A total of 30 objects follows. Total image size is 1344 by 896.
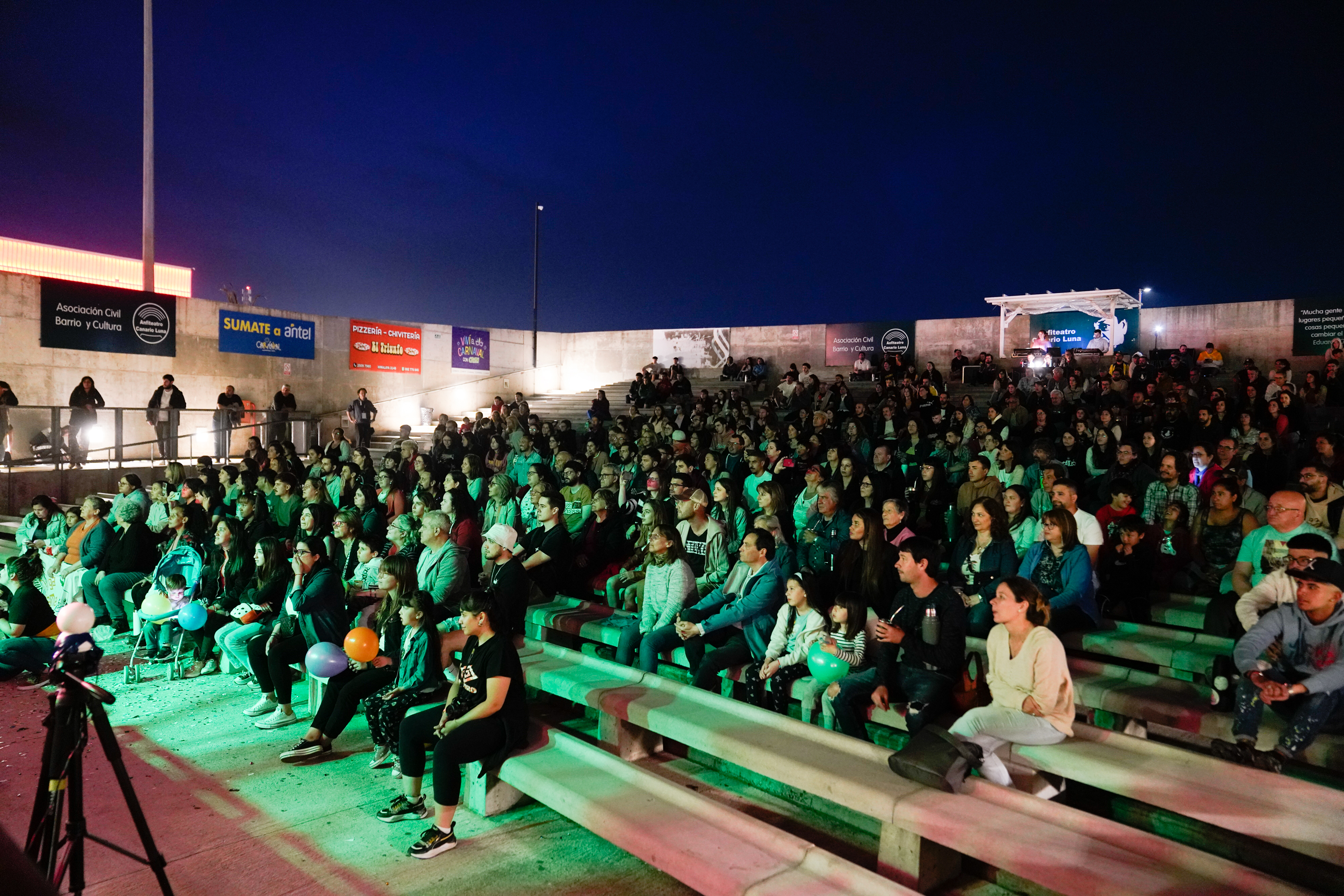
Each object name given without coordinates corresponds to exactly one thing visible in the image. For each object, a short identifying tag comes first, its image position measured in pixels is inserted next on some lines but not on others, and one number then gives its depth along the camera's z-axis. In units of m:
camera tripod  2.76
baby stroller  7.45
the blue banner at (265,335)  18.20
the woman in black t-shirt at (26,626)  6.55
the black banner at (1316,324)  15.13
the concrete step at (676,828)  3.29
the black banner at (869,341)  20.17
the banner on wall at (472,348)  22.05
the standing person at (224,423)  15.69
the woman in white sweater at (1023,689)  3.66
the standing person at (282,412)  16.72
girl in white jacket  4.83
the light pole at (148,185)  17.02
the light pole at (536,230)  26.19
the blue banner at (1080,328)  17.56
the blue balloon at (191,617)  7.02
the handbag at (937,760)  3.47
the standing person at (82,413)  13.85
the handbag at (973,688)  4.24
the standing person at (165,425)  14.80
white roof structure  17.33
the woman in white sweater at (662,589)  5.76
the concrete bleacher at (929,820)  2.90
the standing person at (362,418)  17.55
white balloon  3.09
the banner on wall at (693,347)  22.41
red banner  20.12
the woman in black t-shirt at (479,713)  4.32
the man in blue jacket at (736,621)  5.28
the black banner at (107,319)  15.81
